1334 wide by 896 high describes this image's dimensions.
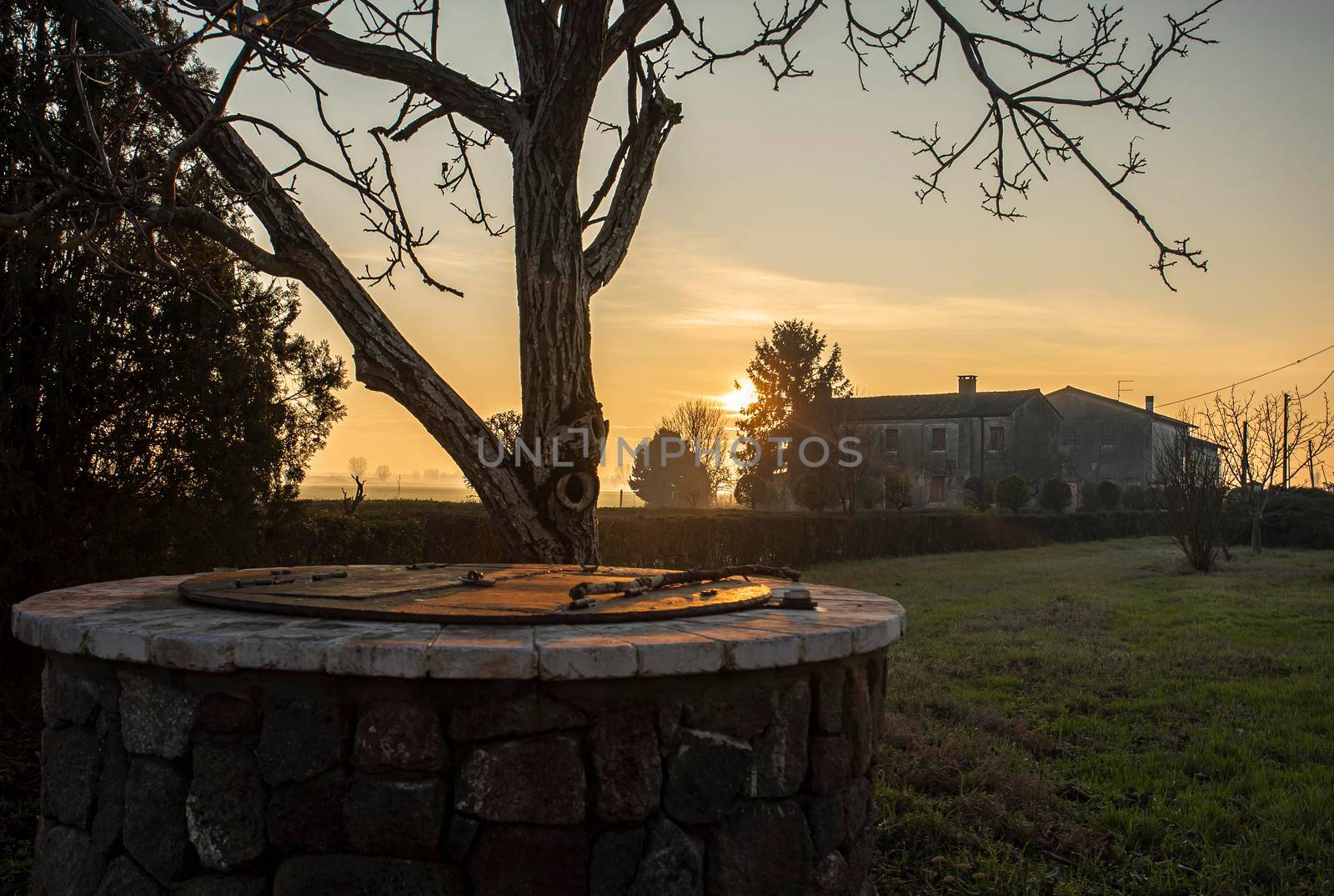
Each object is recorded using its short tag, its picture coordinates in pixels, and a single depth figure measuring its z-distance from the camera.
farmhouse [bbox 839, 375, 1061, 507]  37.25
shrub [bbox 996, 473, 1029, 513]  27.53
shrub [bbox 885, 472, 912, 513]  25.59
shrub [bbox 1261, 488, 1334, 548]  21.53
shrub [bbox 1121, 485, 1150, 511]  30.78
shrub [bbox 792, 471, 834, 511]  25.06
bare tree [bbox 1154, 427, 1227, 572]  15.33
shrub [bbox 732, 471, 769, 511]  28.79
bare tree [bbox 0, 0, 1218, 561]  5.32
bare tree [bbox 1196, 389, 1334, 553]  18.88
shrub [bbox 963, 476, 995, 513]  30.73
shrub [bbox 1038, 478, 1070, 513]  30.02
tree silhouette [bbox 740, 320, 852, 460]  35.00
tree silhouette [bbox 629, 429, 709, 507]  38.38
